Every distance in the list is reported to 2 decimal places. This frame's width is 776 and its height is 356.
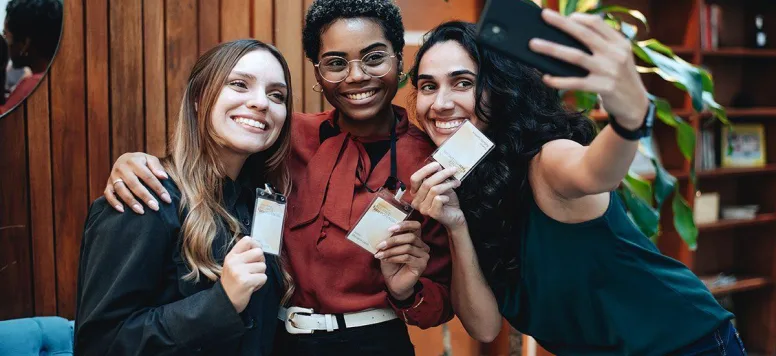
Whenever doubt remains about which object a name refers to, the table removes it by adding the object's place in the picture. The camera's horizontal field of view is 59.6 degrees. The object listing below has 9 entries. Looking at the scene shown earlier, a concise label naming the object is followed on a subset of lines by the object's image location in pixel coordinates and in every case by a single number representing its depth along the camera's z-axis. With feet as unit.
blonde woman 4.37
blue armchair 5.77
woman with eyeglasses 5.32
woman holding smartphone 4.67
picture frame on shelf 16.06
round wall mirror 6.90
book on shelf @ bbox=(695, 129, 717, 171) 15.38
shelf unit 15.06
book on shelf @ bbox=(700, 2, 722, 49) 15.06
